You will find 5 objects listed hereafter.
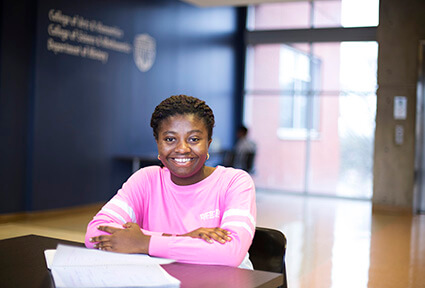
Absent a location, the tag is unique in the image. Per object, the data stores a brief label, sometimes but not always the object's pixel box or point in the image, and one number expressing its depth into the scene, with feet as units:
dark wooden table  4.00
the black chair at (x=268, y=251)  5.80
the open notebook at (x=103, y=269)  3.88
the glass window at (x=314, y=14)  28.96
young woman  5.32
